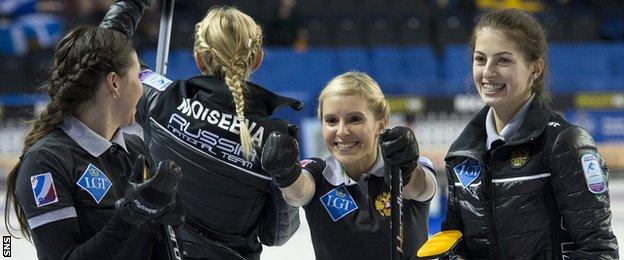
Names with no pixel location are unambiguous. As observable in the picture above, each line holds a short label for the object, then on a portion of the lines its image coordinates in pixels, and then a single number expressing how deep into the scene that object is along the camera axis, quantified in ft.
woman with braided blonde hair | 22.89
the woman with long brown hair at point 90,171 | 17.49
